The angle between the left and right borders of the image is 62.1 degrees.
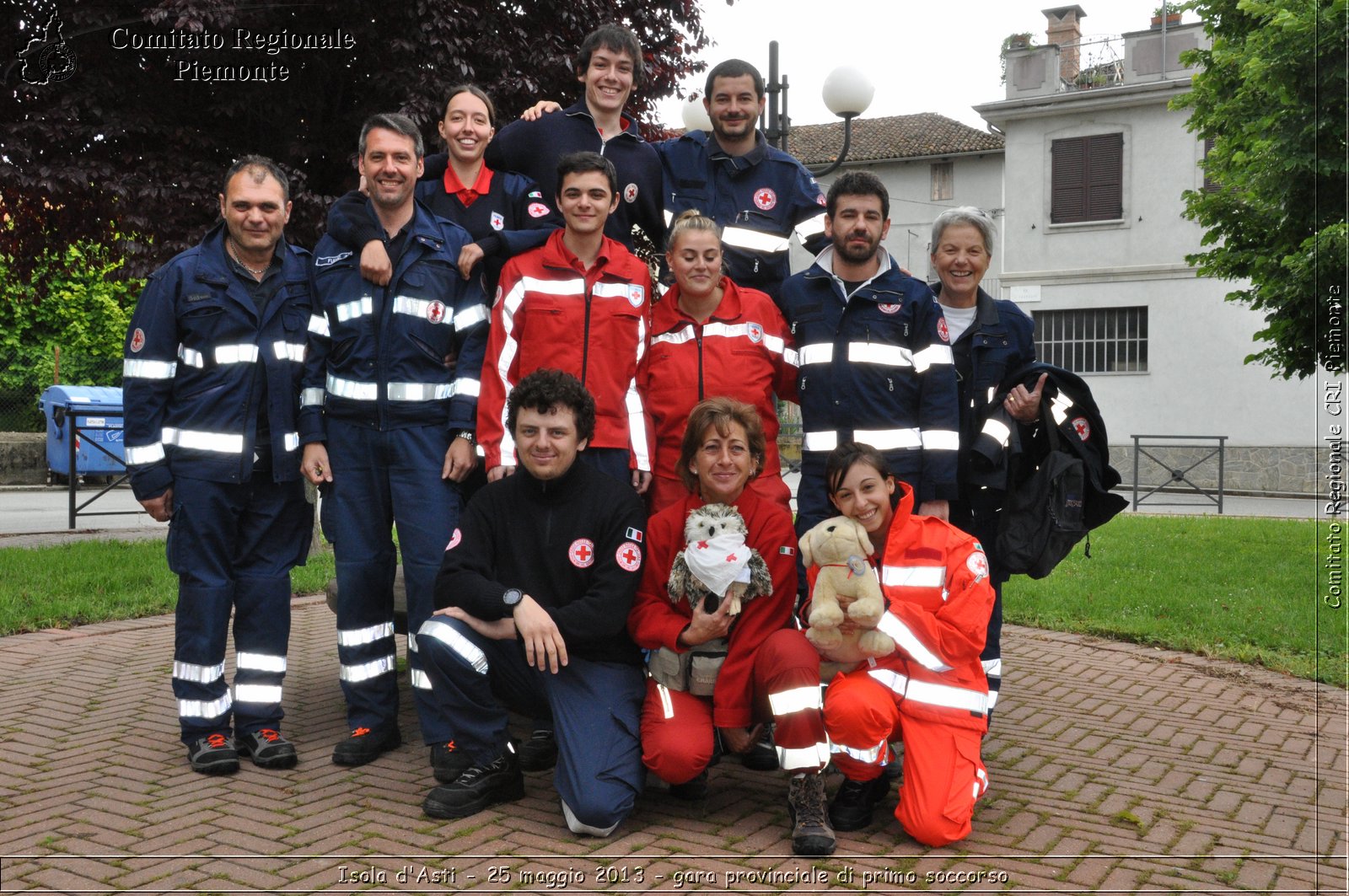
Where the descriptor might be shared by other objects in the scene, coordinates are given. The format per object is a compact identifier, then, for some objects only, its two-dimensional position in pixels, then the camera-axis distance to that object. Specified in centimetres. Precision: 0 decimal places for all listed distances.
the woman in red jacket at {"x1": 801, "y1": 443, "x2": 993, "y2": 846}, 415
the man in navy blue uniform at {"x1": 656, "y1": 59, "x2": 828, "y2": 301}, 543
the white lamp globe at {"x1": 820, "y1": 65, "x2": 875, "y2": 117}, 1114
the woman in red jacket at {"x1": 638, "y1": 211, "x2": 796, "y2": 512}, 477
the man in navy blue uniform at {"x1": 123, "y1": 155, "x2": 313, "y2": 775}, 482
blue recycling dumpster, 2295
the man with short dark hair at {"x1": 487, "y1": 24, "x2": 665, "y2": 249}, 546
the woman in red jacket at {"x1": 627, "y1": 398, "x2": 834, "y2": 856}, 411
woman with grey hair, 509
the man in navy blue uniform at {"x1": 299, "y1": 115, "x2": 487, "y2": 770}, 493
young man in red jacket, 477
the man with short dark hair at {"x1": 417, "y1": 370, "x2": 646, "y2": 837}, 421
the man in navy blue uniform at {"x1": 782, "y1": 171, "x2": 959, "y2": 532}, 480
